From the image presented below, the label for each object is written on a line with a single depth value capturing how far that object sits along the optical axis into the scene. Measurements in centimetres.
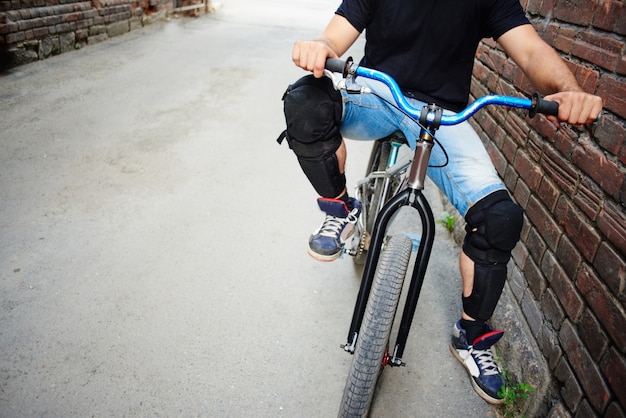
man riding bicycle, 175
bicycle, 146
